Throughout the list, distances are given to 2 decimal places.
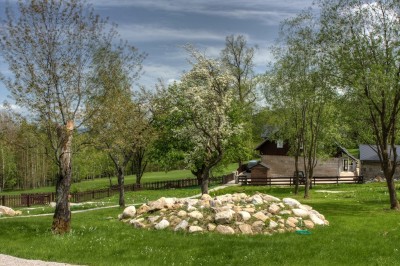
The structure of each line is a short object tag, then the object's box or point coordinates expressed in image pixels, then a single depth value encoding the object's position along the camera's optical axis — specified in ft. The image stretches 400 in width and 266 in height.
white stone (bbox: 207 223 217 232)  63.77
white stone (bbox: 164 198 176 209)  76.50
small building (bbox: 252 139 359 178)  210.59
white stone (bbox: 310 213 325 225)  68.80
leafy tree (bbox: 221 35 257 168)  216.33
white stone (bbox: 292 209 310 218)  70.03
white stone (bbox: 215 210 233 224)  64.90
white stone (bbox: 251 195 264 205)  73.73
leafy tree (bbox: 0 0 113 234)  64.64
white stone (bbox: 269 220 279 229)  63.87
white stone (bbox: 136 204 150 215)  76.69
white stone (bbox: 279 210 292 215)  69.46
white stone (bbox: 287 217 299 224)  66.19
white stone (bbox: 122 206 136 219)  77.46
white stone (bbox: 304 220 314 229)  66.17
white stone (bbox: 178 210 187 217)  69.56
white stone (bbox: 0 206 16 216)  100.48
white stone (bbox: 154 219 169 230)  67.00
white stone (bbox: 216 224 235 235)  62.18
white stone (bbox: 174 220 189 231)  65.03
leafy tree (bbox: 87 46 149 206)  71.57
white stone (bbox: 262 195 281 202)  77.98
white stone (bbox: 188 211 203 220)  67.46
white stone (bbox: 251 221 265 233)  63.00
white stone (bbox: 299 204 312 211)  74.53
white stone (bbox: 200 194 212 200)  80.05
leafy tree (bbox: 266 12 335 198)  107.32
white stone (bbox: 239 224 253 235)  62.08
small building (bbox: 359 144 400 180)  225.35
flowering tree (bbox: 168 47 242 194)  97.30
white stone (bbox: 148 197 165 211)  76.09
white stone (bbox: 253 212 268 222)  65.82
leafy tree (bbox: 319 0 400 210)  85.92
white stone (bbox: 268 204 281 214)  69.34
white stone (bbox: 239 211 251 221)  65.57
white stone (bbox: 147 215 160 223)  70.59
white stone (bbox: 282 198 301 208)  74.85
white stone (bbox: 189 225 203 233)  63.30
